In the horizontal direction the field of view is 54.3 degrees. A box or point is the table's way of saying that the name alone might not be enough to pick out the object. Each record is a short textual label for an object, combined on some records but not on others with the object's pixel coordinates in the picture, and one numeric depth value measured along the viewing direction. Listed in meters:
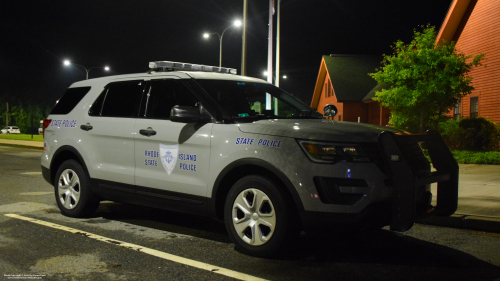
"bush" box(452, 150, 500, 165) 15.03
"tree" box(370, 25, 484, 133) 19.09
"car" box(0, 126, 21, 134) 88.25
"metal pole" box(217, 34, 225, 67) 24.94
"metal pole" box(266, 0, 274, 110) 15.97
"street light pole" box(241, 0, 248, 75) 15.92
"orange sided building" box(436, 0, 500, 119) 20.09
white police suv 4.38
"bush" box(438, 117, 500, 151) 17.85
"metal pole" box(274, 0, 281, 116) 16.99
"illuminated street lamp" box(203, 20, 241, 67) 24.35
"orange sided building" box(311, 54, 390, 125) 38.41
